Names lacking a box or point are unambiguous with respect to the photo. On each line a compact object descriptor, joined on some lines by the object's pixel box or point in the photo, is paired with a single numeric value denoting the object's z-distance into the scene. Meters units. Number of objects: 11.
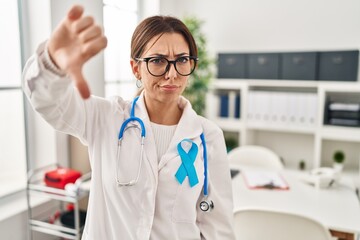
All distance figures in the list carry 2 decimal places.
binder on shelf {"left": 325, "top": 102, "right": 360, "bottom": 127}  2.55
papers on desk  1.92
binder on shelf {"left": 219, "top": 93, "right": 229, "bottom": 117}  3.00
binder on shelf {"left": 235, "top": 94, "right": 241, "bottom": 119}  2.97
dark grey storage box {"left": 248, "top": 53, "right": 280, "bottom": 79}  2.80
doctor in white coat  0.74
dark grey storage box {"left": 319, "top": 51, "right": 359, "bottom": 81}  2.52
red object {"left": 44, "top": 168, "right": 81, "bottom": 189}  1.20
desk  1.52
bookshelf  2.62
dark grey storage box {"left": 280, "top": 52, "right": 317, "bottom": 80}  2.65
